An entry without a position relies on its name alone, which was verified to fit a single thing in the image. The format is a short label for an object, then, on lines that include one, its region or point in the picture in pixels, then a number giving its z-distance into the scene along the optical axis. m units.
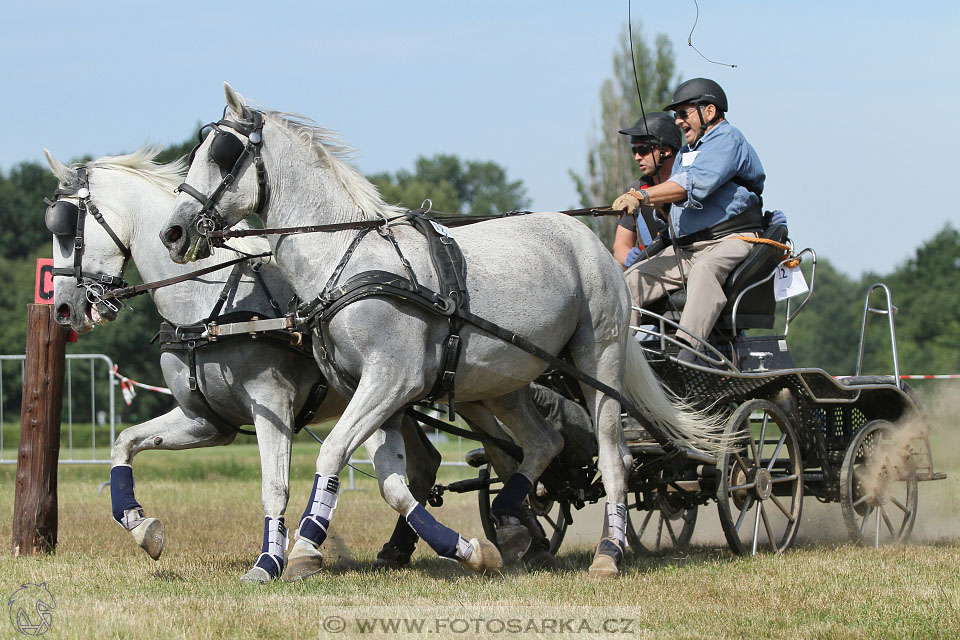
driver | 13.74
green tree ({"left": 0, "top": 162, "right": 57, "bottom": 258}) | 107.75
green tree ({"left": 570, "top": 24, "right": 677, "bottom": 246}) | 55.62
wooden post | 14.23
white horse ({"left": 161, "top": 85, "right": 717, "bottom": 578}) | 10.52
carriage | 13.55
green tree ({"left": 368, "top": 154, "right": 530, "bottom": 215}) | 142.87
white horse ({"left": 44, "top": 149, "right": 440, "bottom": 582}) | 11.68
